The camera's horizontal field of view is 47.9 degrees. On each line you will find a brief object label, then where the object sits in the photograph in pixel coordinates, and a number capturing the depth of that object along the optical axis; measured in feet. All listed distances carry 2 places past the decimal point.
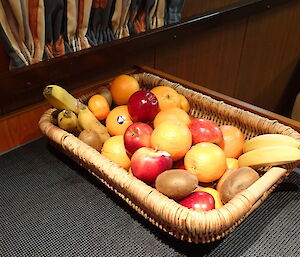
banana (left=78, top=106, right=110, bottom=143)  2.78
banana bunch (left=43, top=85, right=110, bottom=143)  2.74
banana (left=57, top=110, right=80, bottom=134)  2.73
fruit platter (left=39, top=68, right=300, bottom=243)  1.98
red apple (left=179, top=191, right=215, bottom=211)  2.04
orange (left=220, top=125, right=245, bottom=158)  2.61
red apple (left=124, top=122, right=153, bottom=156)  2.45
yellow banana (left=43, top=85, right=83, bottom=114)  2.74
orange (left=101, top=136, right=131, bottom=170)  2.51
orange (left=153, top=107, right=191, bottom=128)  2.70
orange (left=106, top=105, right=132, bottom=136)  2.81
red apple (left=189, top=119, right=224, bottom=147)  2.50
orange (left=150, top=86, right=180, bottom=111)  2.98
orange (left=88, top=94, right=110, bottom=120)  3.01
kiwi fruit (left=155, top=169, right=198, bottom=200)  2.06
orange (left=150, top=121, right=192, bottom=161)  2.35
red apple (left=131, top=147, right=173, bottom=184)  2.21
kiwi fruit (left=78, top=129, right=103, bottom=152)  2.60
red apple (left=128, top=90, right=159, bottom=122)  2.77
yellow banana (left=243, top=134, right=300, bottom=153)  2.34
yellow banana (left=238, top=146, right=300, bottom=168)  2.22
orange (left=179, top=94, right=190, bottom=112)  3.09
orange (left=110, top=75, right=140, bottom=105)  3.16
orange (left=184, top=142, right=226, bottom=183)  2.28
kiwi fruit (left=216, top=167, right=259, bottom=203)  2.11
